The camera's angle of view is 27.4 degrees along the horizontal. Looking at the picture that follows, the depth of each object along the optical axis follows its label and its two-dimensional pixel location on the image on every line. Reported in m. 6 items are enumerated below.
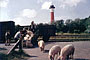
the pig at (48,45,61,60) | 9.81
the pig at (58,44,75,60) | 8.89
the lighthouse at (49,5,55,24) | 50.86
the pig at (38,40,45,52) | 14.45
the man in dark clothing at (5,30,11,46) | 19.03
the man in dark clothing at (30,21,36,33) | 20.37
